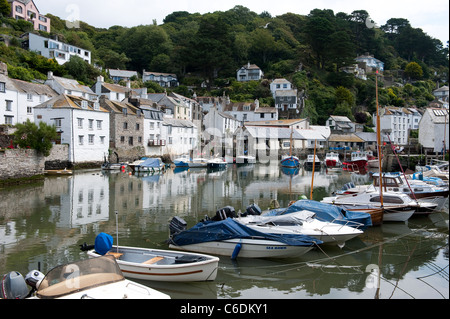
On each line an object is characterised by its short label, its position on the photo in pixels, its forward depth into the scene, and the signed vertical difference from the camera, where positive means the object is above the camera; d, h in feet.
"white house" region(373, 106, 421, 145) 279.08 +24.24
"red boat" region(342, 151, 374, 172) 191.11 -5.60
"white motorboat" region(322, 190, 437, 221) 63.87 -9.06
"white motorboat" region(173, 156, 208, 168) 186.39 -4.50
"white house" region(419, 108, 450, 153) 174.70 +11.75
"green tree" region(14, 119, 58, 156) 115.85 +5.75
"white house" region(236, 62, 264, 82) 337.11 +73.97
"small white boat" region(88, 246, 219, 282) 36.37 -11.28
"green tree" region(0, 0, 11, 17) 253.24 +101.90
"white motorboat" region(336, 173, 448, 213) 75.87 -7.77
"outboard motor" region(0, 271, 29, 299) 28.25 -10.25
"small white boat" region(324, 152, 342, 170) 200.30 -5.23
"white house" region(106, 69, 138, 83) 299.17 +65.22
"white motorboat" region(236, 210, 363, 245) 47.06 -9.61
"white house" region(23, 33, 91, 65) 235.81 +69.74
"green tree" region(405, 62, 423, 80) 383.45 +86.30
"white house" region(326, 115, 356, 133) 278.67 +22.29
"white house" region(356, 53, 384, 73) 397.88 +100.52
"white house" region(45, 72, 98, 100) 188.03 +35.58
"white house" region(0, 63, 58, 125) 148.87 +24.79
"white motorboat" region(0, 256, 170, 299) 24.61 -8.91
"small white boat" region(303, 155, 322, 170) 199.06 -5.77
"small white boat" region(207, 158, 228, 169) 186.70 -5.09
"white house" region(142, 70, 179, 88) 328.70 +68.88
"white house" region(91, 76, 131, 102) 217.60 +38.36
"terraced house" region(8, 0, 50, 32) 265.75 +104.72
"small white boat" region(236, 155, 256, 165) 216.95 -3.65
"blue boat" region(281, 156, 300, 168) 185.06 -4.27
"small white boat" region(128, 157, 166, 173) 154.71 -4.93
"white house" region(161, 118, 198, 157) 208.03 +10.78
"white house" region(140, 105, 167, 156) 193.88 +12.30
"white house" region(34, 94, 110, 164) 149.28 +13.31
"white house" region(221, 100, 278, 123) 285.84 +32.80
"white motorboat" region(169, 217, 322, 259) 44.73 -10.87
